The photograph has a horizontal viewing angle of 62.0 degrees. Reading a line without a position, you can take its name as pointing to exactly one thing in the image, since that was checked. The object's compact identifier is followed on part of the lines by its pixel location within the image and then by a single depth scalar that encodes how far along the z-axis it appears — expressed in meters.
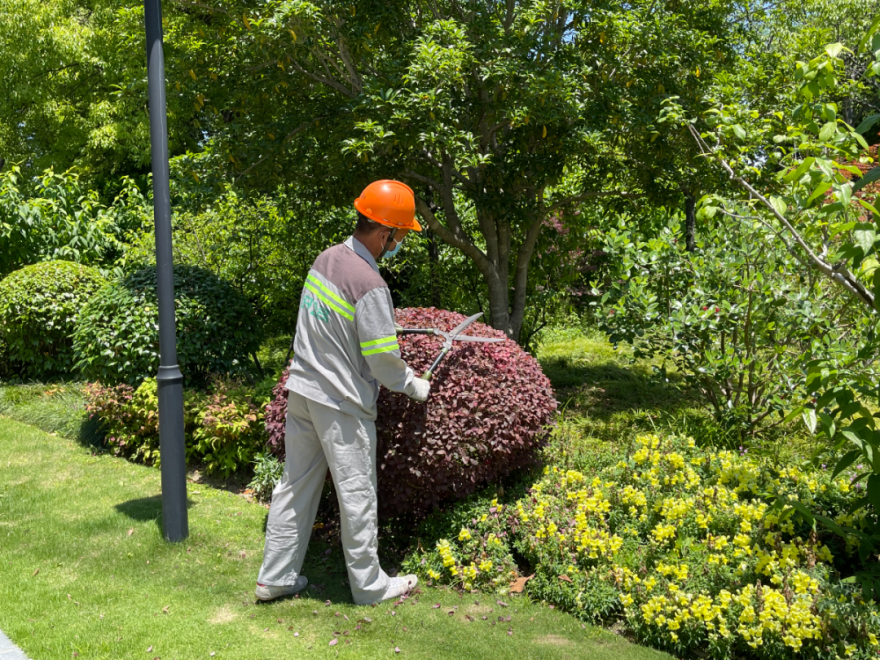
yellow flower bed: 3.23
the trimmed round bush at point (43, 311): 8.41
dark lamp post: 4.19
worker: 3.65
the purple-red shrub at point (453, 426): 4.13
